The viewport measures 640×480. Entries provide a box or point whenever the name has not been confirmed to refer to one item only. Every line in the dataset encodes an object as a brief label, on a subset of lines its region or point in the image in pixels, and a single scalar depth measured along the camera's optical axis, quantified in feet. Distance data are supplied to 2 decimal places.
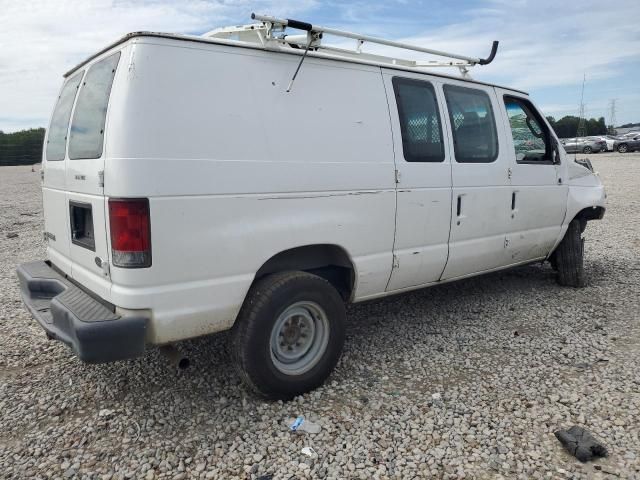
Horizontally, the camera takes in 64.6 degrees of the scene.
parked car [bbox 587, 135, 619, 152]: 116.67
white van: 9.20
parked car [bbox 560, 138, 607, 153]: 116.40
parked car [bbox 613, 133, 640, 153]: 110.32
